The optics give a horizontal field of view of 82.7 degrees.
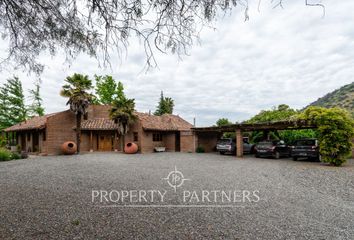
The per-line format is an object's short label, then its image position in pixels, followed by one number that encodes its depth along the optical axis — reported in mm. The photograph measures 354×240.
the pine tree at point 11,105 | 30469
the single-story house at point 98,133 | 21464
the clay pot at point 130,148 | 22000
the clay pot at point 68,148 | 20969
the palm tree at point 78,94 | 20359
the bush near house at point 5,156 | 16719
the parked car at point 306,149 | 14484
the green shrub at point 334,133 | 11711
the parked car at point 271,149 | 17094
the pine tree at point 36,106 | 35012
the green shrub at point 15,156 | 17881
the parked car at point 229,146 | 20027
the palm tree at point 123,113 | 21719
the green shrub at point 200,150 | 23855
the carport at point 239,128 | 14505
